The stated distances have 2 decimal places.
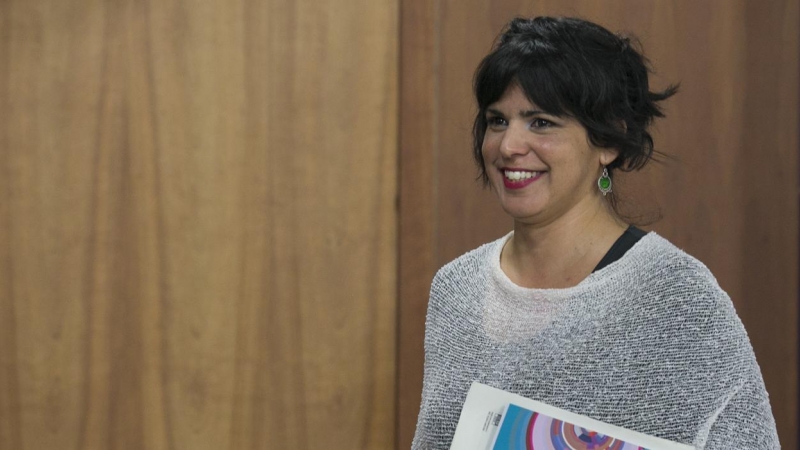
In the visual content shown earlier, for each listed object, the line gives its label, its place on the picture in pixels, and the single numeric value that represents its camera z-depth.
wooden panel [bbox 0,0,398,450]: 4.92
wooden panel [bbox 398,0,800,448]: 6.10
